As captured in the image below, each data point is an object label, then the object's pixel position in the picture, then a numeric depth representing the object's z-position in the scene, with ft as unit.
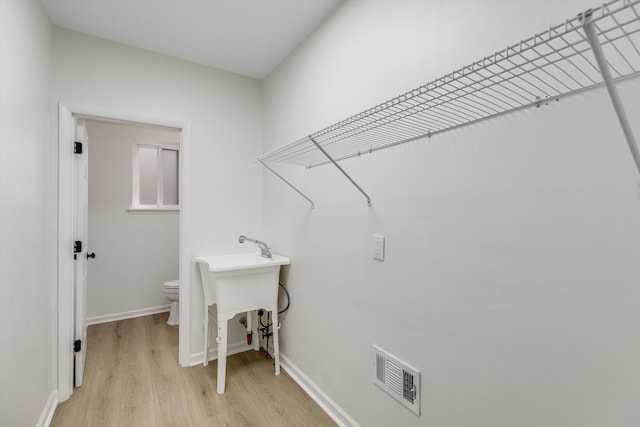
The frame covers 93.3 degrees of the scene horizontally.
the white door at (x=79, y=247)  6.79
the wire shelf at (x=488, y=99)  2.53
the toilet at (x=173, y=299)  10.62
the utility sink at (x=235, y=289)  6.77
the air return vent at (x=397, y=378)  4.31
